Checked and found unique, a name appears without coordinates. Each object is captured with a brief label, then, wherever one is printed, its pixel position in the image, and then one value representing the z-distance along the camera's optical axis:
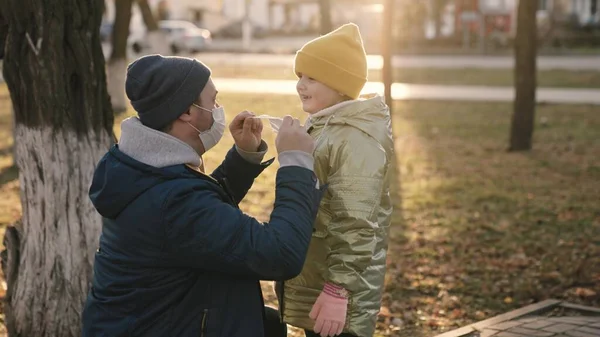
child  2.99
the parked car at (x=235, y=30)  52.29
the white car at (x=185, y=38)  37.28
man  2.55
